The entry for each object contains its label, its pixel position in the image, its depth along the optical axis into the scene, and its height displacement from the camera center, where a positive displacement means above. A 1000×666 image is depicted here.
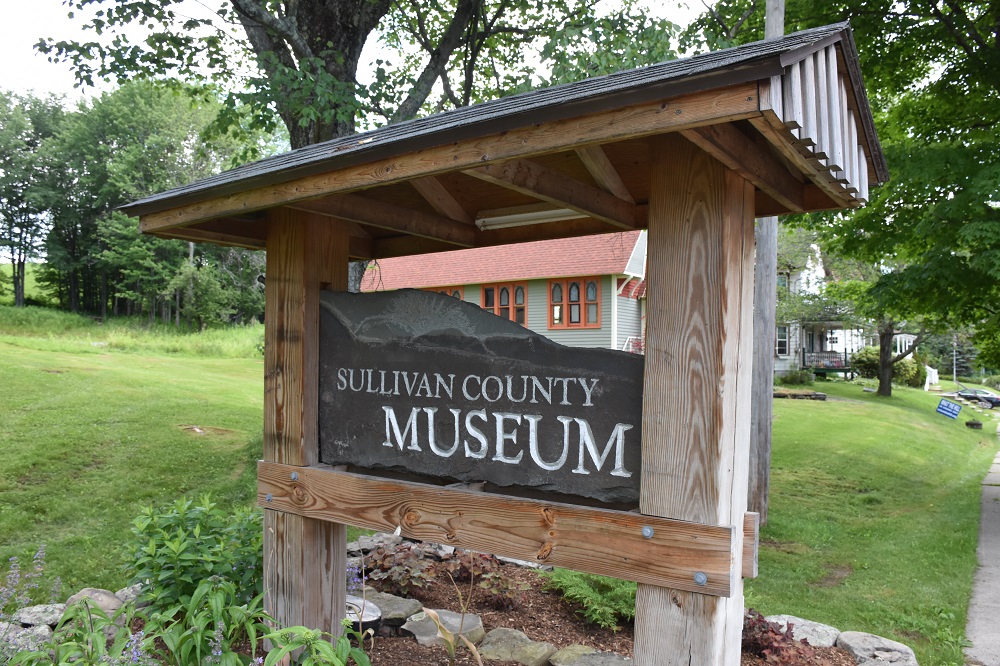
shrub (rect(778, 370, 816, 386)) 27.59 -1.32
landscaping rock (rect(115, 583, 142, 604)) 4.20 -1.59
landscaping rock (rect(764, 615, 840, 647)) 4.06 -1.68
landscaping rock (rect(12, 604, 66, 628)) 3.82 -1.57
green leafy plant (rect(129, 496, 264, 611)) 3.55 -1.15
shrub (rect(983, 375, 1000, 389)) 46.55 -2.20
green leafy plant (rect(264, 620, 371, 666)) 2.42 -1.11
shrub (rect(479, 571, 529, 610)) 4.39 -1.60
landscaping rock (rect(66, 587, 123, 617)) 3.96 -1.54
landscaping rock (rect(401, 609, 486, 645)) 3.81 -1.60
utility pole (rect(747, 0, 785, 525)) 7.27 -0.18
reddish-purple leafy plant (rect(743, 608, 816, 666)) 3.64 -1.58
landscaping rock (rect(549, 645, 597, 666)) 3.50 -1.58
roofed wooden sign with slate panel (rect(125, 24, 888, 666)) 1.89 +0.45
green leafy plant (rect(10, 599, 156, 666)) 2.61 -1.21
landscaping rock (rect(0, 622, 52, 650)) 3.15 -1.49
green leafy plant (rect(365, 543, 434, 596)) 4.49 -1.53
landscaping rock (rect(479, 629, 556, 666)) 3.56 -1.59
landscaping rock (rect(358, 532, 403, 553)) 5.13 -1.52
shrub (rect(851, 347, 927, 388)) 34.31 -1.11
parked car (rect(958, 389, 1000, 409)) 30.77 -2.21
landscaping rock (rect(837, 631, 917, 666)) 3.83 -1.68
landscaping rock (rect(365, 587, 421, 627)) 3.94 -1.56
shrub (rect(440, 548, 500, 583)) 4.71 -1.54
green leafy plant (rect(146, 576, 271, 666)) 2.78 -1.22
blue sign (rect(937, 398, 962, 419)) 18.16 -1.58
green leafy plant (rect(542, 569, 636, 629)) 4.14 -1.57
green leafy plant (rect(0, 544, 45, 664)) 2.99 -1.28
